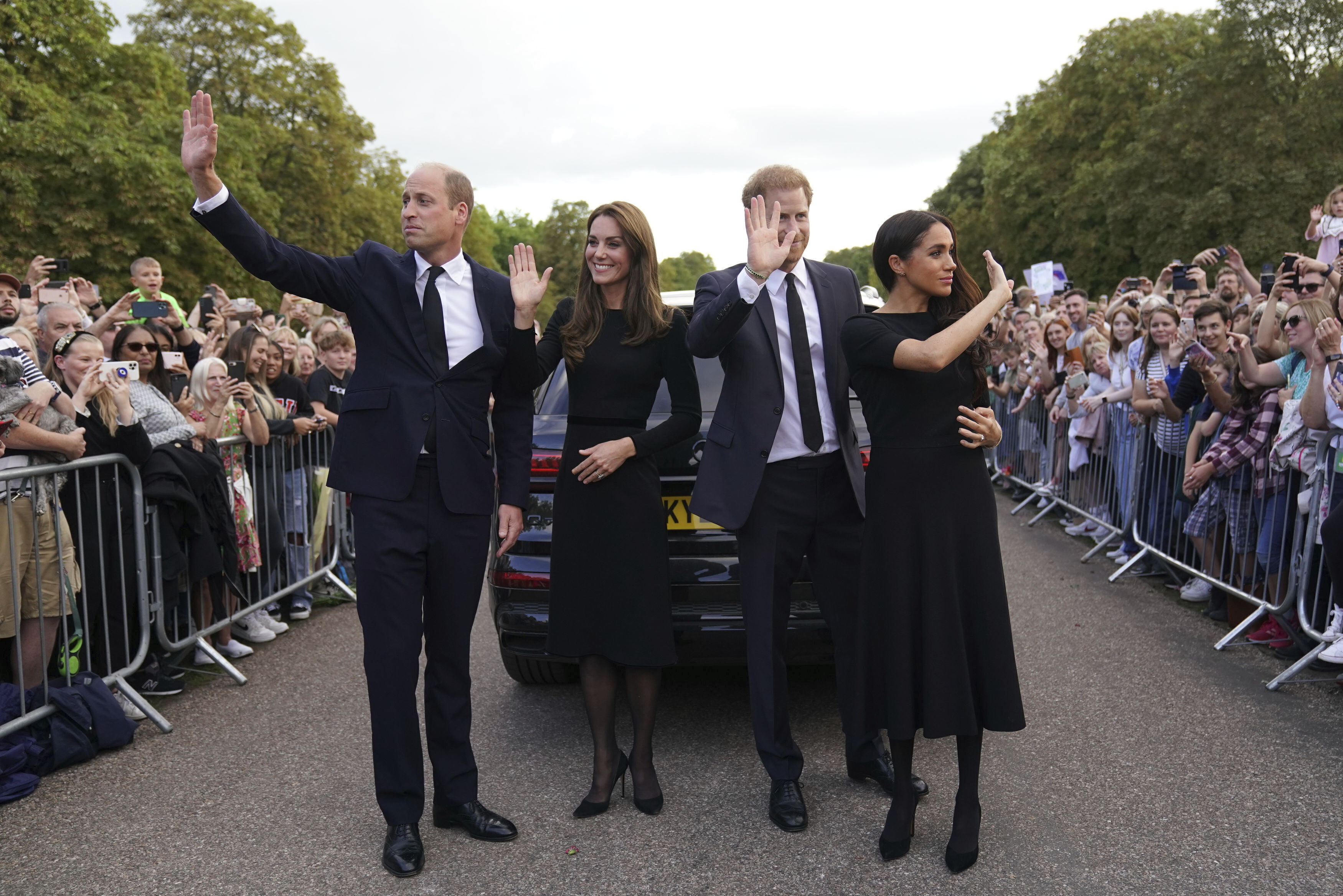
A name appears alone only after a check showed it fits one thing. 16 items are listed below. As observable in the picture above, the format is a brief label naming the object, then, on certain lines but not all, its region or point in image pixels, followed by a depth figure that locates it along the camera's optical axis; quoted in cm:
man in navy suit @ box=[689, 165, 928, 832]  405
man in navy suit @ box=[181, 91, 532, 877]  379
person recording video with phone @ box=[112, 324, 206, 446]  605
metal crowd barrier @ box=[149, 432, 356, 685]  604
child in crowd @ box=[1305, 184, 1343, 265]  1061
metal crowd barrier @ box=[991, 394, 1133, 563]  924
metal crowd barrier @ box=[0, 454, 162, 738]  489
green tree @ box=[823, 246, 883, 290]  15500
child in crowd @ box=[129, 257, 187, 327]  992
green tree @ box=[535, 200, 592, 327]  9962
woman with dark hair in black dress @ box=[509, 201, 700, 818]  415
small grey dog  460
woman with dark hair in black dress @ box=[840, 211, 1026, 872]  366
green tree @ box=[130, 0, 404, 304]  3959
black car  466
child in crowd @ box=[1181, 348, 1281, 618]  674
